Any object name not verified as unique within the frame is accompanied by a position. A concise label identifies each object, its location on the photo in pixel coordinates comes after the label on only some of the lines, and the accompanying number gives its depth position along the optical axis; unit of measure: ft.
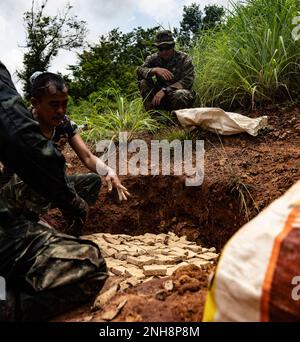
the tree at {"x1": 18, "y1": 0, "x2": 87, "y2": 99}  43.39
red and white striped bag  3.90
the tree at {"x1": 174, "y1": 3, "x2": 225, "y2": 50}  45.79
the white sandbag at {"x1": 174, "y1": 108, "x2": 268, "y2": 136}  13.61
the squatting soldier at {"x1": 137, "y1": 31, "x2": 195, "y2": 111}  16.65
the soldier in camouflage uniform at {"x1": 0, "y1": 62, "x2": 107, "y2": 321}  5.97
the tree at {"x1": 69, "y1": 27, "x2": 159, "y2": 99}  30.71
